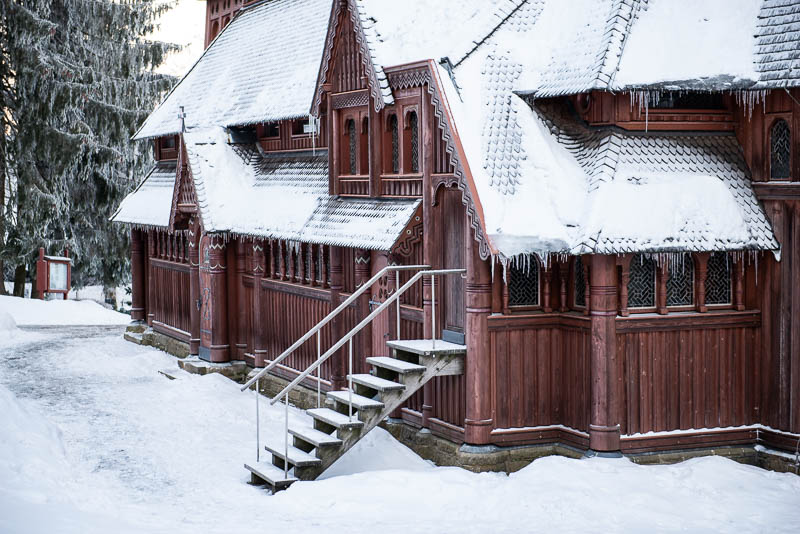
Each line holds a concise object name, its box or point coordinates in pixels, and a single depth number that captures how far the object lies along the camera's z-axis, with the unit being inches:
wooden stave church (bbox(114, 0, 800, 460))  578.9
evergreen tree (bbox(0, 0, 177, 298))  1460.4
